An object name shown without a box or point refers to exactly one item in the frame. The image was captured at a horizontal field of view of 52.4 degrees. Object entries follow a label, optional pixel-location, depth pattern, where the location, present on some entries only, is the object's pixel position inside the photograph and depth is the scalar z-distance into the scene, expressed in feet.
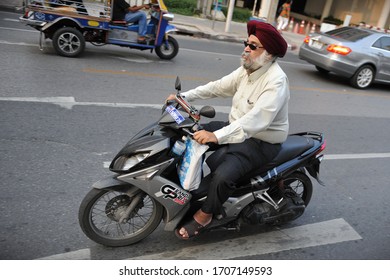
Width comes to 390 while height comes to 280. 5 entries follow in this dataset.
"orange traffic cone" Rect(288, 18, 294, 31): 69.97
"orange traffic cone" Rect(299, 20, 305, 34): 68.53
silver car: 33.09
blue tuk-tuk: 25.93
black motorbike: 9.15
